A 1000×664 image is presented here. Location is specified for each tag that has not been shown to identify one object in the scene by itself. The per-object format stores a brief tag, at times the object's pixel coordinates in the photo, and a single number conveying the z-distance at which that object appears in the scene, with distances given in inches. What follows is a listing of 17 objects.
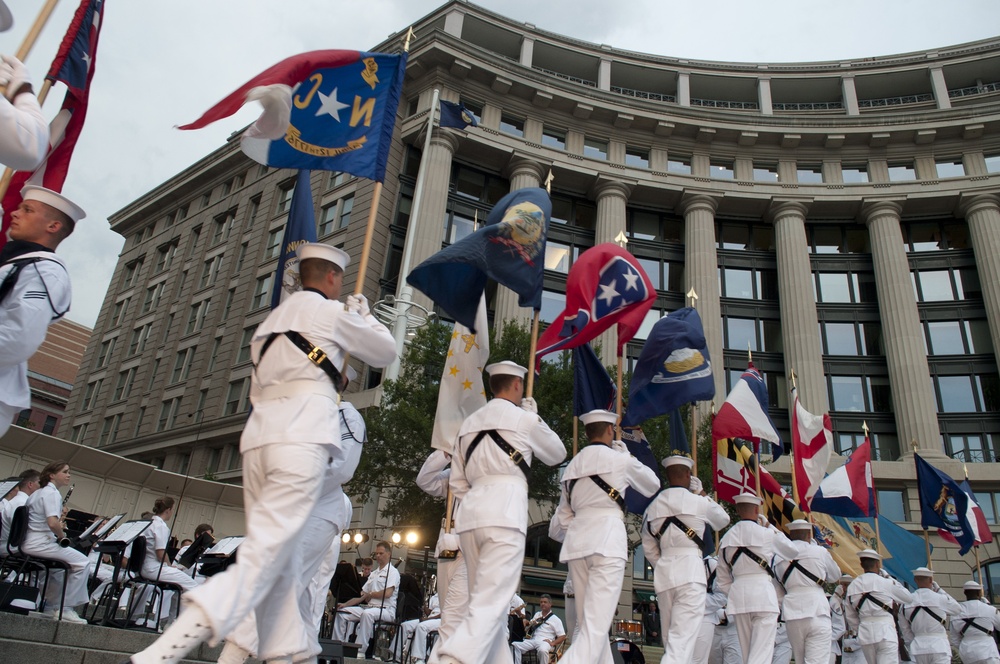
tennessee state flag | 412.5
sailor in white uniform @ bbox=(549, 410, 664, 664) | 260.8
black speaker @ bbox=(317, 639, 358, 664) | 283.3
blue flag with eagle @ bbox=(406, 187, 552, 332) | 323.6
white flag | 370.6
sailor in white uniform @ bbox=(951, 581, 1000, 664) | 556.1
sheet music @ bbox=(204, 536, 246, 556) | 369.1
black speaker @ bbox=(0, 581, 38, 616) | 299.6
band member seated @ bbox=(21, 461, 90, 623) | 317.4
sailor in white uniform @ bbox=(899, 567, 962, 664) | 531.8
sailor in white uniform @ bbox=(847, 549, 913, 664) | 477.7
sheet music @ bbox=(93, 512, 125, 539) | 355.8
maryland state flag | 573.9
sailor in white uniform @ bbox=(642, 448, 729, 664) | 323.9
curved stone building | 1526.8
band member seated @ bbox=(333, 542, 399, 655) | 485.7
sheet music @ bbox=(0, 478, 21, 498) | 358.2
